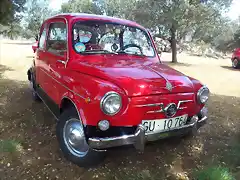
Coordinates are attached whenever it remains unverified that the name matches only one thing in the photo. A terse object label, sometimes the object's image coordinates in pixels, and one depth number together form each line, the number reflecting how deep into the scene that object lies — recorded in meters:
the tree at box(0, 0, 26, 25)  8.05
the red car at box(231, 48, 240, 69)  14.55
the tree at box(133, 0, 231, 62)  14.03
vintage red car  2.74
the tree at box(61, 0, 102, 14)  33.28
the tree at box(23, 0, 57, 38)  28.55
